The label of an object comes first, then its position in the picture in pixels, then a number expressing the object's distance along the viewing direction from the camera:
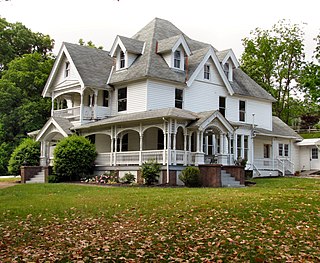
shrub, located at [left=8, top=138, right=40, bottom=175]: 33.47
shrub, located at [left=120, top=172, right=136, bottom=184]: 26.48
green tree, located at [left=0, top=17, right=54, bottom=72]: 50.22
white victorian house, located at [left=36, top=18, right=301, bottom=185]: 27.00
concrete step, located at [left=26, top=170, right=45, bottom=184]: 30.05
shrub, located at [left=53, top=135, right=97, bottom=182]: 28.34
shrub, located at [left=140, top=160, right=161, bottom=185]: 25.12
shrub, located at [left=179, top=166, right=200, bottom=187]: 24.60
